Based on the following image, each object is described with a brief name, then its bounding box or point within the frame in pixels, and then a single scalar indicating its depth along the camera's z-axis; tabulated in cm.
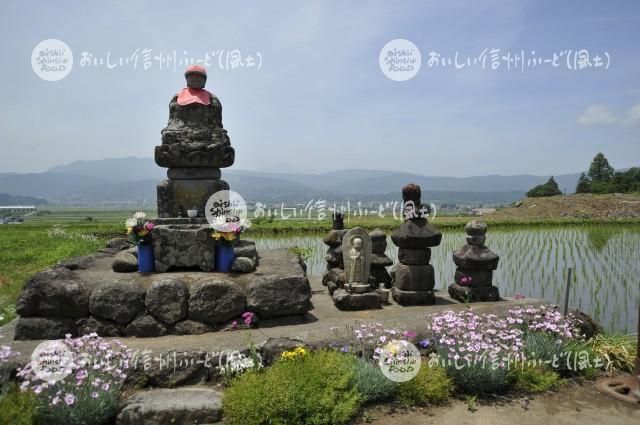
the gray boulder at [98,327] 609
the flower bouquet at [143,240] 736
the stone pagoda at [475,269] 845
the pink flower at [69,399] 401
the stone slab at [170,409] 446
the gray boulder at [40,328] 589
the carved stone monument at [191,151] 820
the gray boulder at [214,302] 628
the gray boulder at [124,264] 748
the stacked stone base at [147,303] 596
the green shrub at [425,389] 510
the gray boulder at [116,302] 611
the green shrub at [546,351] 591
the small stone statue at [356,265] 812
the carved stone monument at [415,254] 826
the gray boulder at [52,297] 592
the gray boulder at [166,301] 619
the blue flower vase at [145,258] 745
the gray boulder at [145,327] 616
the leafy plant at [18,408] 381
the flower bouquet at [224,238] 738
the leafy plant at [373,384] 500
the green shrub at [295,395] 439
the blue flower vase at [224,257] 749
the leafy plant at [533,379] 555
